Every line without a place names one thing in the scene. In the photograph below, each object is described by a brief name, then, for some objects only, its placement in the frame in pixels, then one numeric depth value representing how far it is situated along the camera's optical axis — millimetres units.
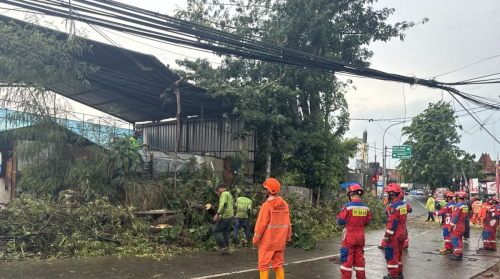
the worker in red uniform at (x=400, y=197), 7902
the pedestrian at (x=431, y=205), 23312
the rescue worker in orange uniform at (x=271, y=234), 6066
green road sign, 31680
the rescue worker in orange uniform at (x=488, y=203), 12280
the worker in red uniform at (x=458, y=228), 10109
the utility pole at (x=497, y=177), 20625
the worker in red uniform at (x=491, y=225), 11921
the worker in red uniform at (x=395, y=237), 7582
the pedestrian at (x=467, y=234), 13630
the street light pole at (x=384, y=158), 29972
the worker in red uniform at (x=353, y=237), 6688
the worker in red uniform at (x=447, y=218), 11031
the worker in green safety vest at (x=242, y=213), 10625
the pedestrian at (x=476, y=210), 22386
